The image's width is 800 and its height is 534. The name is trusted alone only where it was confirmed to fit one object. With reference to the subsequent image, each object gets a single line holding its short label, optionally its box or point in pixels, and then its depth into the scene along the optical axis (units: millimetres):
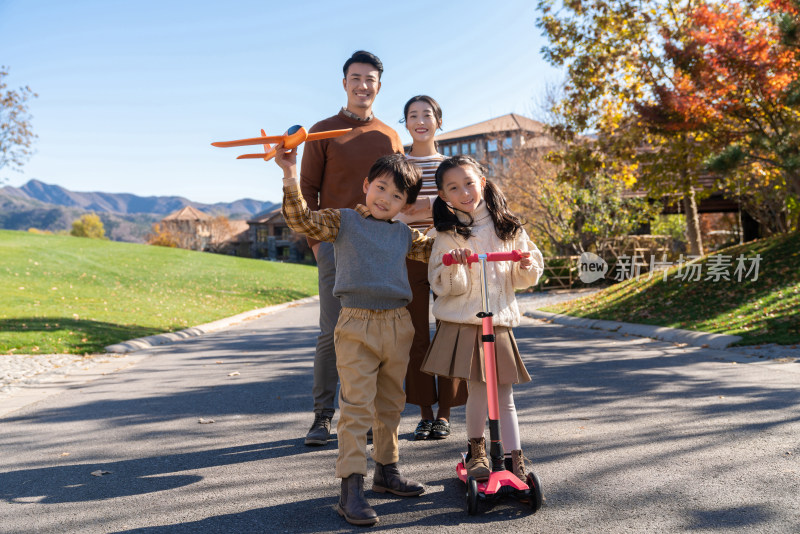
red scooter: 2665
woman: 3707
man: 3801
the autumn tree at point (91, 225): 103225
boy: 2771
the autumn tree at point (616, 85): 13000
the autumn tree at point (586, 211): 20938
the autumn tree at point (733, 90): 9336
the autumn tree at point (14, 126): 34094
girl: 2889
